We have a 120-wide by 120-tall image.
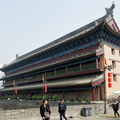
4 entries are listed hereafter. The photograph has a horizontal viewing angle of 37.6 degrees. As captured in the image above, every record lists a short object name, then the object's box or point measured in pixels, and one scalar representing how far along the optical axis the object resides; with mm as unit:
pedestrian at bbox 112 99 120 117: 15102
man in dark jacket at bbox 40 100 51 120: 8214
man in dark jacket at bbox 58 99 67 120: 11360
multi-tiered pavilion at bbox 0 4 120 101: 26584
